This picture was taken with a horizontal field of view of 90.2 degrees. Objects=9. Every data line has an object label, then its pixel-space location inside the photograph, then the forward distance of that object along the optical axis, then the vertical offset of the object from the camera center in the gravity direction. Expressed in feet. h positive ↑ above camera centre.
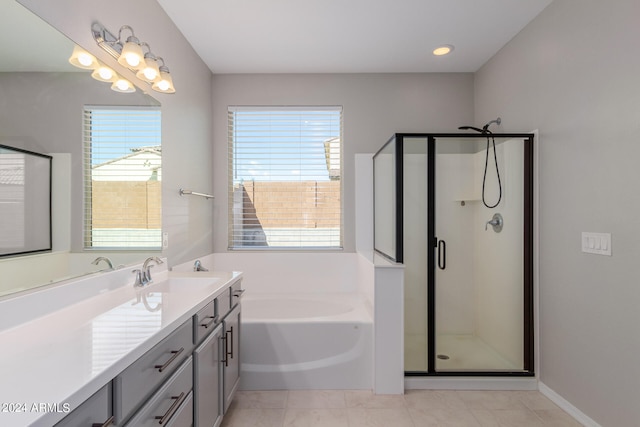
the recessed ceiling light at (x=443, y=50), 8.74 +4.62
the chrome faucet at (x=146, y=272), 5.88 -1.08
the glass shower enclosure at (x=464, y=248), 7.69 -0.84
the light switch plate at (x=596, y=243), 5.63 -0.52
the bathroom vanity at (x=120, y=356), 2.38 -1.31
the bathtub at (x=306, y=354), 7.47 -3.29
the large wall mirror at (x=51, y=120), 3.61 +1.19
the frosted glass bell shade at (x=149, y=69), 5.87 +2.71
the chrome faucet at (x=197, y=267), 7.60 -1.25
